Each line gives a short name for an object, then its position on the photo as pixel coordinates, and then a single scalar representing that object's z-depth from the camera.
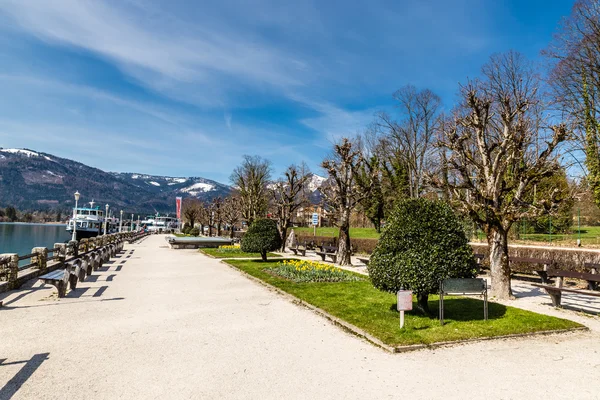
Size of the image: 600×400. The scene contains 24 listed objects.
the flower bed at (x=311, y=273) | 14.07
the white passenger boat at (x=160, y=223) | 114.90
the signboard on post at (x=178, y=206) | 81.06
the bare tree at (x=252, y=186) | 42.93
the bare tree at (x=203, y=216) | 76.24
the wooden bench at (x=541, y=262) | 13.71
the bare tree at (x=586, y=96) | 19.41
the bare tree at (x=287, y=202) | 28.88
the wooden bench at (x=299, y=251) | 27.14
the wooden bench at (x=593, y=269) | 12.37
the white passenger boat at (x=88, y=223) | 61.28
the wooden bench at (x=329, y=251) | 21.86
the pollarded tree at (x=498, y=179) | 11.11
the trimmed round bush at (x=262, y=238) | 19.53
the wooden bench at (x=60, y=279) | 10.14
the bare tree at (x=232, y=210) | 52.71
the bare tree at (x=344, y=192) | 20.23
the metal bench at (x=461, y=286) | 7.56
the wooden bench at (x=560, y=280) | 9.78
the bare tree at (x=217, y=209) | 61.75
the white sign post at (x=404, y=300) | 7.18
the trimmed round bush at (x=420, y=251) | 7.75
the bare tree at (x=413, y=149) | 34.28
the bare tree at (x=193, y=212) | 84.88
